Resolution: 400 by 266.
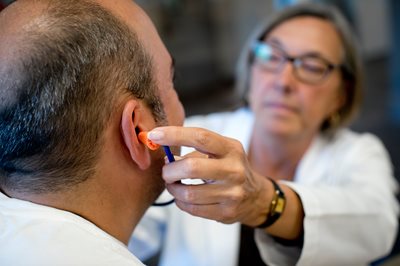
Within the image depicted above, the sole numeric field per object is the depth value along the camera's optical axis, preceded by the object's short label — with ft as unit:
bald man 2.07
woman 2.47
